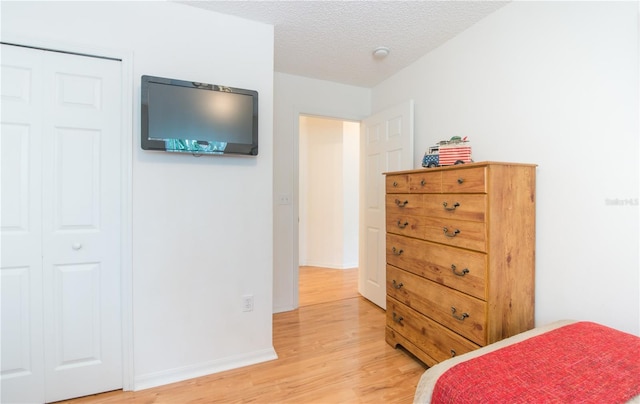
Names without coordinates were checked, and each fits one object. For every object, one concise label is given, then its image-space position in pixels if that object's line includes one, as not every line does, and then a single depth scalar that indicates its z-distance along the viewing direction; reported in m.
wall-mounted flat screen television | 1.71
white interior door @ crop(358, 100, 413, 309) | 2.68
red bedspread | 0.83
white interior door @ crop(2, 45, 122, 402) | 1.57
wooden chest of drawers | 1.50
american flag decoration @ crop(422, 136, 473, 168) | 1.91
